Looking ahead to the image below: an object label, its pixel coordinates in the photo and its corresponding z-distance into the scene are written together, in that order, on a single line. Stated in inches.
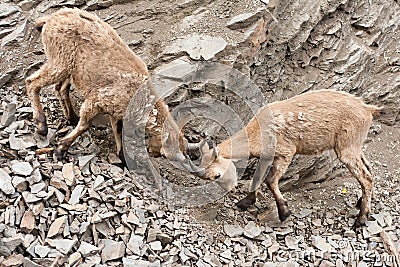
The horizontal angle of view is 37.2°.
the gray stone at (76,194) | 315.6
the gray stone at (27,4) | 411.5
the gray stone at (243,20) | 418.3
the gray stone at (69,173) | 323.3
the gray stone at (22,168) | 315.0
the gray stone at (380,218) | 392.0
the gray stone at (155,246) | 312.5
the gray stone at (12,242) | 279.7
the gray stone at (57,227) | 293.4
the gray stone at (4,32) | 400.8
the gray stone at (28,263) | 274.8
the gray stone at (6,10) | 405.1
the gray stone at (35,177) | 313.8
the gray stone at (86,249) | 290.0
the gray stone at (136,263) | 291.4
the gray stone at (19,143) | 336.8
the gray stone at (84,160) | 339.6
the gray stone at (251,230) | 357.4
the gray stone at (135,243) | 304.3
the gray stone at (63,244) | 285.9
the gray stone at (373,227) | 380.2
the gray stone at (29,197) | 303.4
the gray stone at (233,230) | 356.8
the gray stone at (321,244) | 354.6
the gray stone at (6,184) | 303.3
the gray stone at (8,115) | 353.1
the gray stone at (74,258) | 282.1
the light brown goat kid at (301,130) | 371.9
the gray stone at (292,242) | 356.2
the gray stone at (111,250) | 294.7
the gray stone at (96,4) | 417.7
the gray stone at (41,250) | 281.0
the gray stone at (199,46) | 400.8
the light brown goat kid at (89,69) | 344.2
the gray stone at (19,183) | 307.4
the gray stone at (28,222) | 291.0
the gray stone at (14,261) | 273.6
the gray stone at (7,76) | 386.9
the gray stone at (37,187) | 309.6
